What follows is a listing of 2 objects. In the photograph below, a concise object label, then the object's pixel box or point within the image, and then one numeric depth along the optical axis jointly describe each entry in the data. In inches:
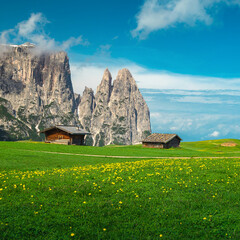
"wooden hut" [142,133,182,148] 2938.0
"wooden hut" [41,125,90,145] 2792.8
